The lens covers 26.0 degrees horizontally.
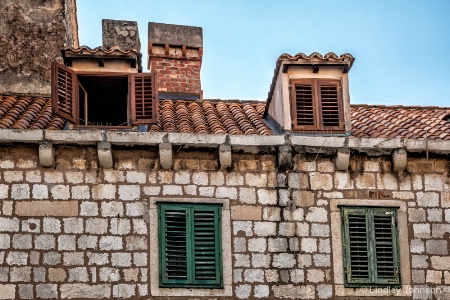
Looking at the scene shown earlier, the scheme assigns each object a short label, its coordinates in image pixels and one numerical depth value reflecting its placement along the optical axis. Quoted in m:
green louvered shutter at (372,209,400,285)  14.79
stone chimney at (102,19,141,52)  20.86
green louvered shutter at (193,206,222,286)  14.38
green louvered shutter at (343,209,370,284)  14.71
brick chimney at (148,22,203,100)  19.92
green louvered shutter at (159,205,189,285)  14.30
